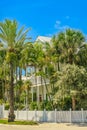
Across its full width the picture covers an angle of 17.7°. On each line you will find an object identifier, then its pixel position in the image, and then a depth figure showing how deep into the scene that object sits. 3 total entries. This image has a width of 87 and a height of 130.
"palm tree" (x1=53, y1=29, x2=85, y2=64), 30.08
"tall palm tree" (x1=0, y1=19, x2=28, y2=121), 30.01
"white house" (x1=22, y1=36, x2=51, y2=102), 39.58
